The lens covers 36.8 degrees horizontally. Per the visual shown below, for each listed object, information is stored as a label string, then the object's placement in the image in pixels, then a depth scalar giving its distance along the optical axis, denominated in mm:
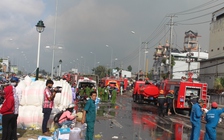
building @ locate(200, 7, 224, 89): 43359
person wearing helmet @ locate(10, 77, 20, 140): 9086
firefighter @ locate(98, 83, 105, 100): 33375
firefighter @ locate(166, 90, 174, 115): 23036
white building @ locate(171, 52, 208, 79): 88375
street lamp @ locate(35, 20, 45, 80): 20938
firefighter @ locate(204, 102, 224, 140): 9594
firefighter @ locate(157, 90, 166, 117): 22047
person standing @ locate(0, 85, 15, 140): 8898
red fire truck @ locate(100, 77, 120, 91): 53141
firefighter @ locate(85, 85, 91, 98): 30344
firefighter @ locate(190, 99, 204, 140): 10539
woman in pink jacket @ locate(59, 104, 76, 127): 10867
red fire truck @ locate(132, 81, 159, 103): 32409
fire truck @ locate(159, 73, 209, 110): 24219
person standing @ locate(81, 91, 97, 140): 9445
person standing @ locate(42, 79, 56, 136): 11234
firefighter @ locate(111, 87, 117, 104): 30422
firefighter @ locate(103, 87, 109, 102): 33500
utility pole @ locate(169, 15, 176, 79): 47644
